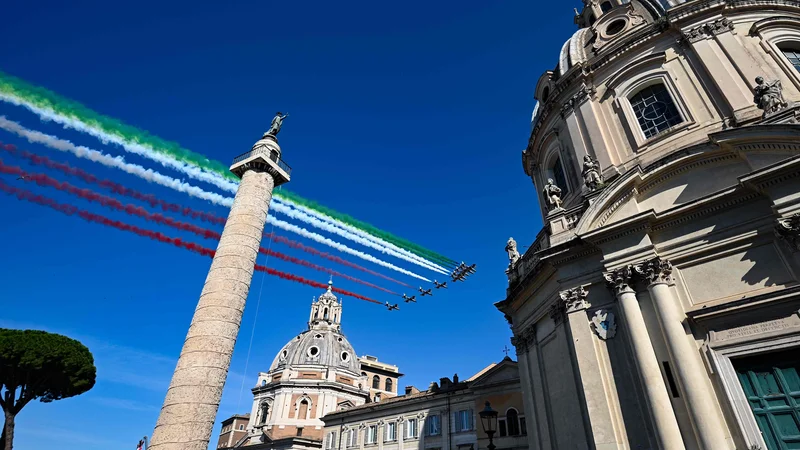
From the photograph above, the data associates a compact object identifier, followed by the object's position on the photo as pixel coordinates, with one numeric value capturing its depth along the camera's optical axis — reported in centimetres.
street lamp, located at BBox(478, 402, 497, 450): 1318
